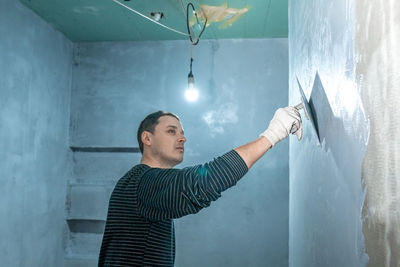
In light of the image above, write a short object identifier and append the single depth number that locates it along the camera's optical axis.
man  1.19
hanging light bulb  3.05
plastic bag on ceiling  2.99
